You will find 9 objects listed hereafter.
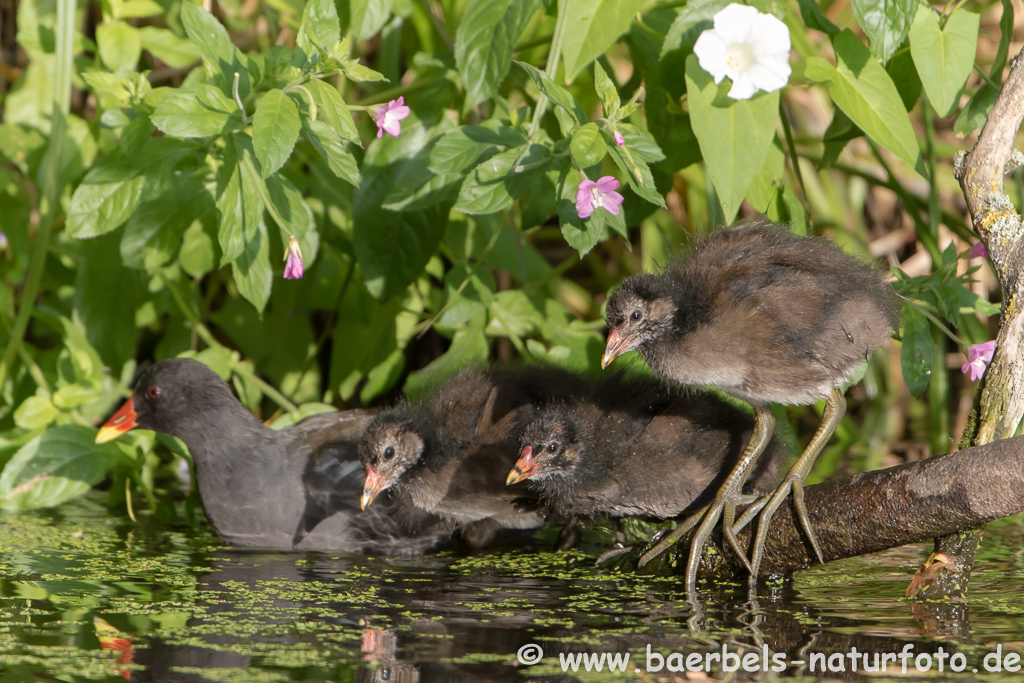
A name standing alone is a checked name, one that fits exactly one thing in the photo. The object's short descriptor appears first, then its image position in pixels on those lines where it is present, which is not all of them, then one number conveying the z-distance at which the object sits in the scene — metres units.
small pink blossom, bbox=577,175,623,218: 5.57
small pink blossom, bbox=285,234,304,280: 5.89
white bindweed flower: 5.83
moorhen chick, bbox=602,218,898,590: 5.46
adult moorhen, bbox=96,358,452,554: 7.00
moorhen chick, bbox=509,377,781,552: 6.07
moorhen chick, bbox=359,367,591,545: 6.56
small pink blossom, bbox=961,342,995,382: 6.02
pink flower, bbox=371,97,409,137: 6.21
